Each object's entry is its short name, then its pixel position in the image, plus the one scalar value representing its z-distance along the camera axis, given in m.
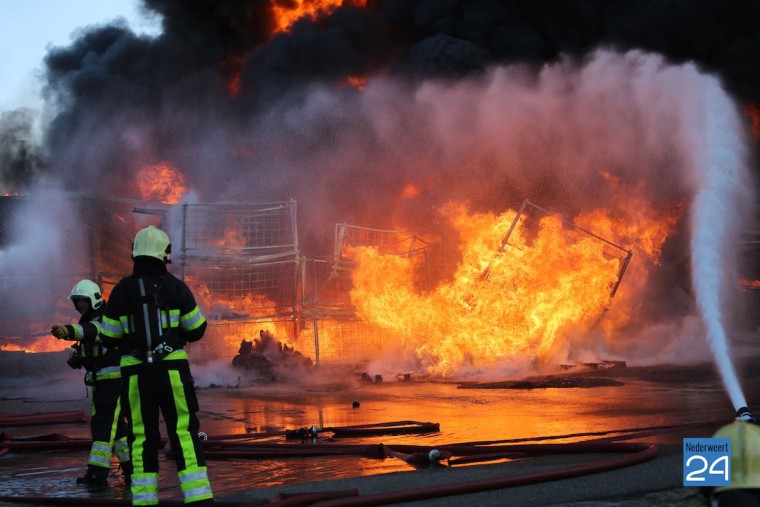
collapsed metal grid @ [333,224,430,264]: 19.00
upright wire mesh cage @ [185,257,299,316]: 18.94
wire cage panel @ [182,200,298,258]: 18.30
